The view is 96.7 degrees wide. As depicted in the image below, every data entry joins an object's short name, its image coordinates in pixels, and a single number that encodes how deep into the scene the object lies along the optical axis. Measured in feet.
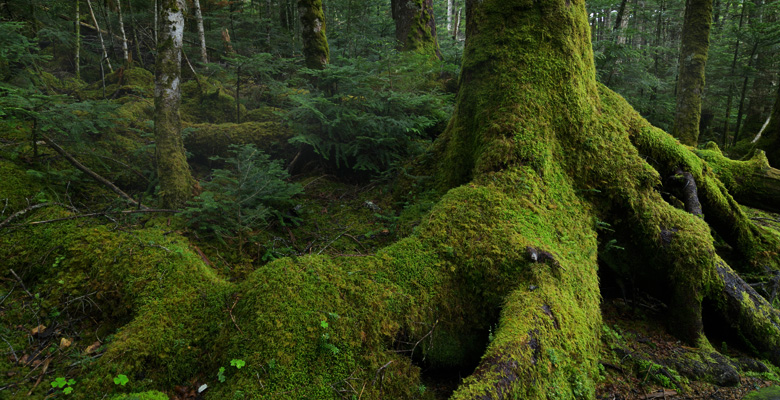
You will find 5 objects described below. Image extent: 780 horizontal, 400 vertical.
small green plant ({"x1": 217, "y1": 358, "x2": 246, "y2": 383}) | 7.63
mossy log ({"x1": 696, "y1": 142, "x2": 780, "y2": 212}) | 22.59
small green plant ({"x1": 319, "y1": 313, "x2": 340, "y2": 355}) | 7.92
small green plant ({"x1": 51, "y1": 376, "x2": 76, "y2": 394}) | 7.61
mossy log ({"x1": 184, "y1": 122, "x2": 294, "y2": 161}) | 24.35
